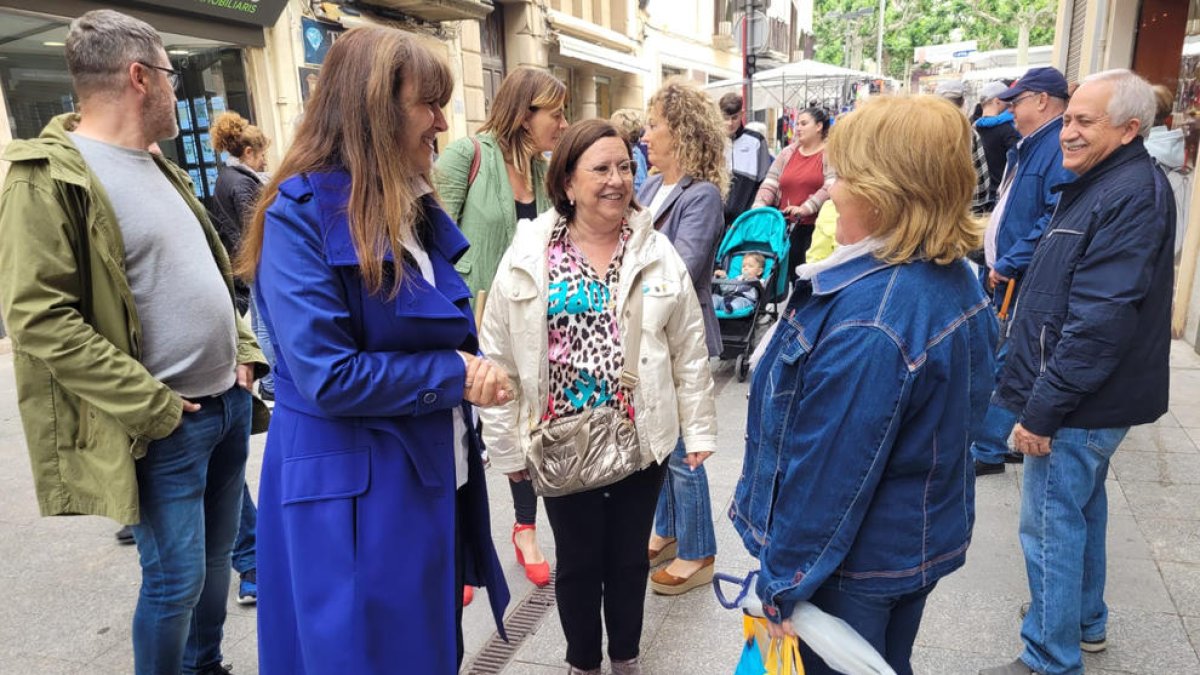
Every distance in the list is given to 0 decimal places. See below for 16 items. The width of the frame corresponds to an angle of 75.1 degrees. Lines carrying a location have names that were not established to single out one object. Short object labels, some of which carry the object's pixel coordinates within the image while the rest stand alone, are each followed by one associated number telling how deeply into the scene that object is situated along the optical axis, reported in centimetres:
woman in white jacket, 233
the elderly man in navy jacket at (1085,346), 221
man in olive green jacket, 190
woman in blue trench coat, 159
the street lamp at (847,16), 3688
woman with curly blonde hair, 321
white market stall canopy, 1825
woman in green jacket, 317
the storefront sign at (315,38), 1125
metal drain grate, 278
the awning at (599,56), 1764
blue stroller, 597
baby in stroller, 598
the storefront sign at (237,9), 918
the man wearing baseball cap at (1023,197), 390
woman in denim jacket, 152
